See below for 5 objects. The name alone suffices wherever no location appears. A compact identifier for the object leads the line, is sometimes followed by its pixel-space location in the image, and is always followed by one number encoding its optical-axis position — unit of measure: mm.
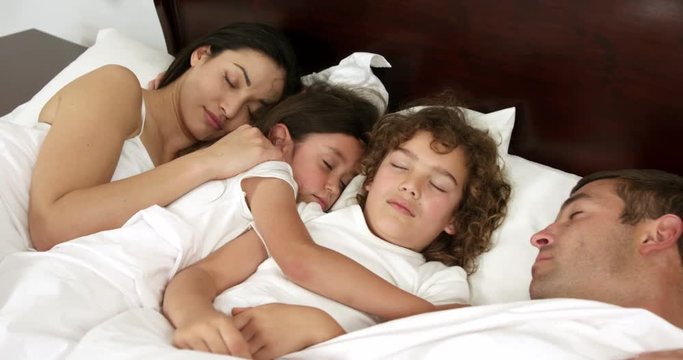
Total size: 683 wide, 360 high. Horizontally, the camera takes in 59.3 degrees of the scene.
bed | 997
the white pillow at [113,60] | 2066
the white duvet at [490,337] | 956
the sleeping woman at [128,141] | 1359
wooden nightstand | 2258
